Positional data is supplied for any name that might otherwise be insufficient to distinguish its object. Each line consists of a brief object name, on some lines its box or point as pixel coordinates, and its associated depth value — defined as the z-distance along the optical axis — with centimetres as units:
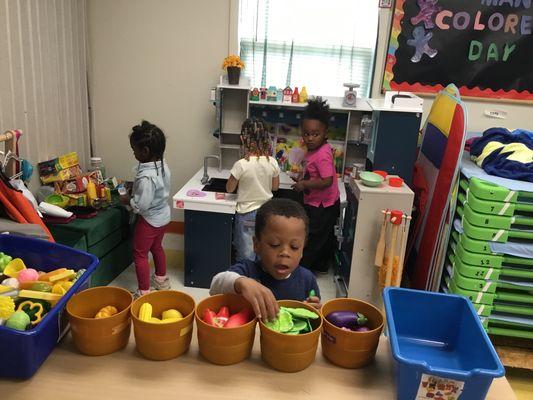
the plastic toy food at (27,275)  114
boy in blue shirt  121
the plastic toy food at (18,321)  95
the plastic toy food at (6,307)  99
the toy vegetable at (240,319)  104
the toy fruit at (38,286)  109
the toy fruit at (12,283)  111
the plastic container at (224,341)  101
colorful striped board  249
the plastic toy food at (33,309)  100
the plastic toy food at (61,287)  108
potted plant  316
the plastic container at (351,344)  103
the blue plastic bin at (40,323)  92
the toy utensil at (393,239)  240
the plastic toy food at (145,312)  104
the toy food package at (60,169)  296
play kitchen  281
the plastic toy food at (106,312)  106
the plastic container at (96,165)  341
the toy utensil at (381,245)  246
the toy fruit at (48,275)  113
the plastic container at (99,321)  101
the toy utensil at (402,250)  241
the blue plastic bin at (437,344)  91
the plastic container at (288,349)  100
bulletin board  318
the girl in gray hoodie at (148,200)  260
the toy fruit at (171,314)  107
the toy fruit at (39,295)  105
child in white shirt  277
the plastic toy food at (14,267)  118
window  331
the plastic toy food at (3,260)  120
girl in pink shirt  298
